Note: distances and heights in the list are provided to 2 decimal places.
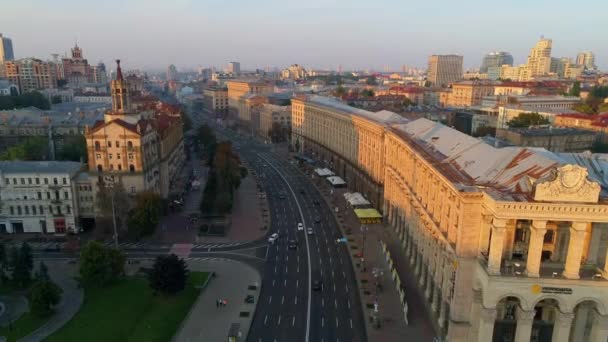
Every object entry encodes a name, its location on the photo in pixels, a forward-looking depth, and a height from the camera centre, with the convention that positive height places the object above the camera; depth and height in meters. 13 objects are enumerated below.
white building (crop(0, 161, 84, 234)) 94.81 -27.21
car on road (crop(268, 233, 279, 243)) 94.69 -34.86
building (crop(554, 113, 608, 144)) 146.75 -16.46
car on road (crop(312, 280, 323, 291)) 74.44 -35.02
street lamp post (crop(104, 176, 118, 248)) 85.32 -24.36
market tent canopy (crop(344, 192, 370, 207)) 115.31 -32.95
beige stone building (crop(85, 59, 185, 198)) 97.44 -17.27
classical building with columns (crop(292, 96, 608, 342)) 49.22 -20.63
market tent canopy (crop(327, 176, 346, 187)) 139.00 -33.59
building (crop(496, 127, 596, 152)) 131.12 -18.87
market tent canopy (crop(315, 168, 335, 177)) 148.12 -33.09
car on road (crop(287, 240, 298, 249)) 91.84 -35.12
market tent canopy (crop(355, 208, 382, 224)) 104.94 -33.14
